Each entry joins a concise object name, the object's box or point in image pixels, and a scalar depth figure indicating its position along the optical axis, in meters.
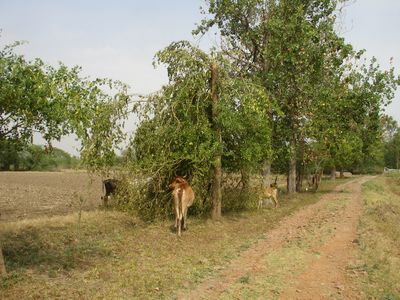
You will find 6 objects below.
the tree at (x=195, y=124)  15.36
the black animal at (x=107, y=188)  19.58
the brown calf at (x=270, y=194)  21.66
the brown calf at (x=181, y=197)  13.98
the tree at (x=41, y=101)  8.08
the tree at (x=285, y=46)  24.11
